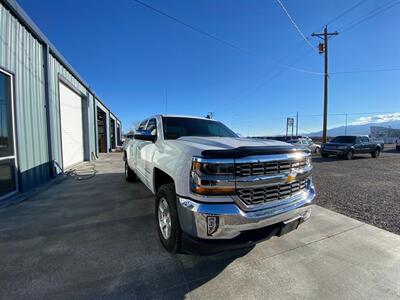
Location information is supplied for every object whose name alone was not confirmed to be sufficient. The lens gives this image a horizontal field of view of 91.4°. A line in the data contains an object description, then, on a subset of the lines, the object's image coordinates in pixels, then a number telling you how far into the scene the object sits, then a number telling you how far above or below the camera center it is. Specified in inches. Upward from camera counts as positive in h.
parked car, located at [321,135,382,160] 521.1 -21.9
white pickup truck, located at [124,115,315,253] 73.2 -23.2
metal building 180.1 +39.0
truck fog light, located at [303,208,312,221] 95.2 -37.0
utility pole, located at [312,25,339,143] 664.4 +301.6
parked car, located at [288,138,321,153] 771.4 -17.6
